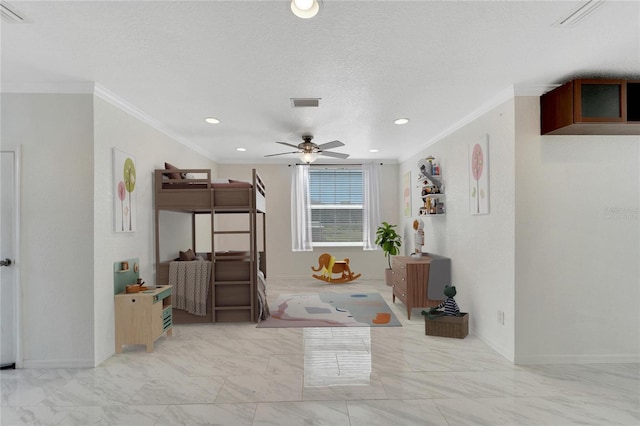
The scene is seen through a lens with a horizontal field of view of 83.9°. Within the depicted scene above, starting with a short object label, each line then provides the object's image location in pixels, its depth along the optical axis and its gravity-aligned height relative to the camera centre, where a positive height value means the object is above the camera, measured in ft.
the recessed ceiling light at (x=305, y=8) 6.07 +3.56
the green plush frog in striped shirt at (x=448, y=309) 12.75 -3.49
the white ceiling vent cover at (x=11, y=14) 6.28 +3.69
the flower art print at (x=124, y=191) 11.29 +0.78
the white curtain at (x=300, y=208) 23.88 +0.34
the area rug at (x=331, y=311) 14.33 -4.45
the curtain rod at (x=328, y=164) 23.94 +3.33
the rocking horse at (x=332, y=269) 22.53 -3.60
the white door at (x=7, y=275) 10.13 -1.68
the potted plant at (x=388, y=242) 21.89 -1.81
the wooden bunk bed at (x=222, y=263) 14.38 -2.01
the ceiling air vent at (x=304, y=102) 11.43 +3.64
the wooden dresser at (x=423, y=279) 14.92 -2.80
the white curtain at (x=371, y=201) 24.13 +0.81
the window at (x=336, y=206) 24.58 +0.49
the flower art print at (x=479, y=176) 11.82 +1.23
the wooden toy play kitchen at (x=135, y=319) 11.25 -3.31
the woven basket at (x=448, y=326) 12.46 -4.04
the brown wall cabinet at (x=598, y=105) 9.19 +2.76
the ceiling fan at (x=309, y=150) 15.75 +2.85
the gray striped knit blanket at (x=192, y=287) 14.26 -2.92
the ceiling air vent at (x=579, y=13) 6.21 +3.61
